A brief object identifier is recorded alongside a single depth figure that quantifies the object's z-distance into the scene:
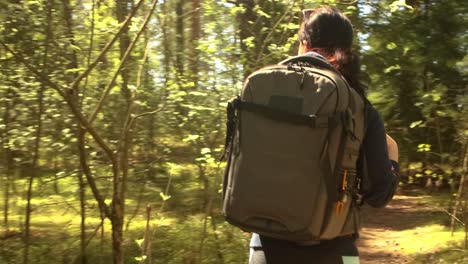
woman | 2.03
